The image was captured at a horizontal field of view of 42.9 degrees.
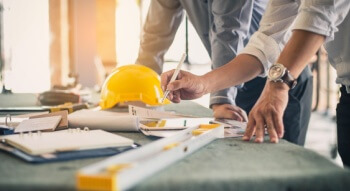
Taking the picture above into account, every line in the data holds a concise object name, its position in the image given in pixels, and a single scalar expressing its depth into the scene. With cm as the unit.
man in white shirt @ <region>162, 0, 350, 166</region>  112
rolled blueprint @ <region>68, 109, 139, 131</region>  124
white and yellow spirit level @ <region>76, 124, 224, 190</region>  60
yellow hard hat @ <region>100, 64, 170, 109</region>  175
